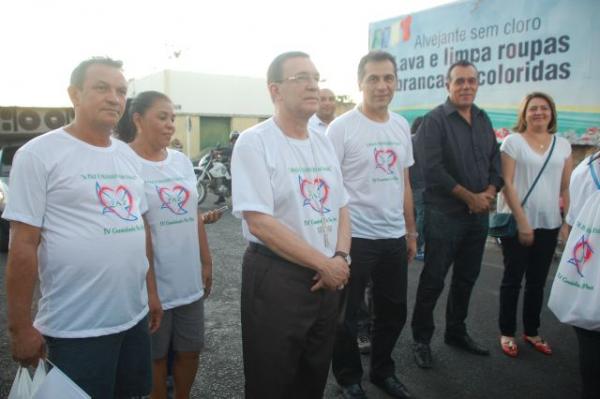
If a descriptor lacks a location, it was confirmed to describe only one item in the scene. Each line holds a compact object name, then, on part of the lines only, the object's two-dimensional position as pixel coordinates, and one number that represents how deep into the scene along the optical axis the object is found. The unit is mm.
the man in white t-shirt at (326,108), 4812
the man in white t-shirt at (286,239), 2031
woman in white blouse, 3504
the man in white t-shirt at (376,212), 2855
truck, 5965
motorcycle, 11578
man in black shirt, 3359
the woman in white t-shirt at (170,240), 2389
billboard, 5742
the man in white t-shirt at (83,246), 1747
